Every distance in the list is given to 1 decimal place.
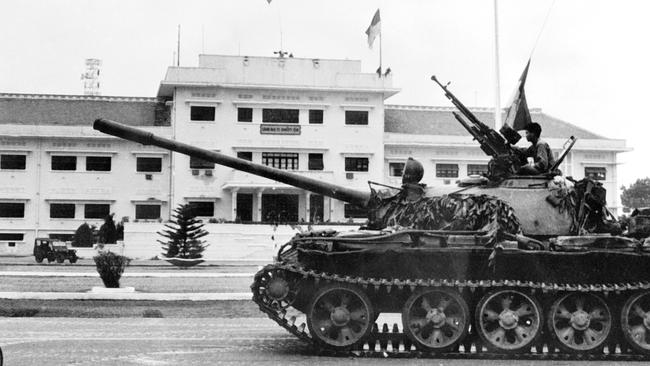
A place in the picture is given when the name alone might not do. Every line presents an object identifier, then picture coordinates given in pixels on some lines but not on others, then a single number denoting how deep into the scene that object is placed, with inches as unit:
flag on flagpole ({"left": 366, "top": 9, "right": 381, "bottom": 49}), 2133.5
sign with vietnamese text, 2294.5
